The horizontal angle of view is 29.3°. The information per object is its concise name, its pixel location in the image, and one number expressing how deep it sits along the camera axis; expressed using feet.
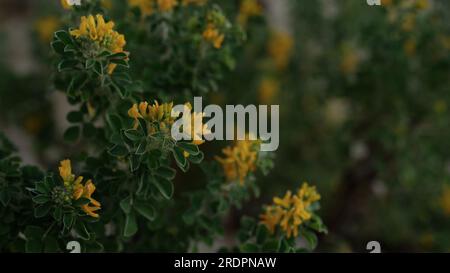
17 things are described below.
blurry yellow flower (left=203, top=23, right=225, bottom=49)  1.72
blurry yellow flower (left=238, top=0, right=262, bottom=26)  2.01
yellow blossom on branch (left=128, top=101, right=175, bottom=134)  1.45
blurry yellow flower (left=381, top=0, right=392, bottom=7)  2.08
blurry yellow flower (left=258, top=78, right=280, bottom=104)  2.74
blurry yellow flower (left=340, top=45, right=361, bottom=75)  2.54
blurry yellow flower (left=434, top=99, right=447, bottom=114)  2.26
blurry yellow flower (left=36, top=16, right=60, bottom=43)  2.74
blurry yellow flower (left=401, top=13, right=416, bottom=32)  2.07
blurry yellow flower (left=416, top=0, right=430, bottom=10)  1.98
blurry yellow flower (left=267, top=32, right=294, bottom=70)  2.80
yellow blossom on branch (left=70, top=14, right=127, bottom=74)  1.48
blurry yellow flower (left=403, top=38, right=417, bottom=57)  2.21
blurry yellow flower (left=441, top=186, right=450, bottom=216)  2.67
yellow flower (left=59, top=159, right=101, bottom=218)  1.49
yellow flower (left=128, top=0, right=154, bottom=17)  1.76
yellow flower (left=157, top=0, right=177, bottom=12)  1.73
